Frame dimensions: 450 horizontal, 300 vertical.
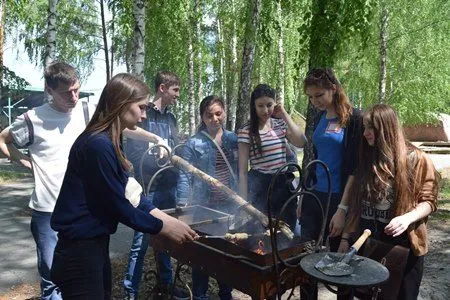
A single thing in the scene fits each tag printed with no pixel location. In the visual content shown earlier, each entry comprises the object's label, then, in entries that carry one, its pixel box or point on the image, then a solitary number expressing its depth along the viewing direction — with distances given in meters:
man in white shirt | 2.96
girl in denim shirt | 3.59
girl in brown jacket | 2.47
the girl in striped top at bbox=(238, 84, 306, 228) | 3.43
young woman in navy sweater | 2.01
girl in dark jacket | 3.04
